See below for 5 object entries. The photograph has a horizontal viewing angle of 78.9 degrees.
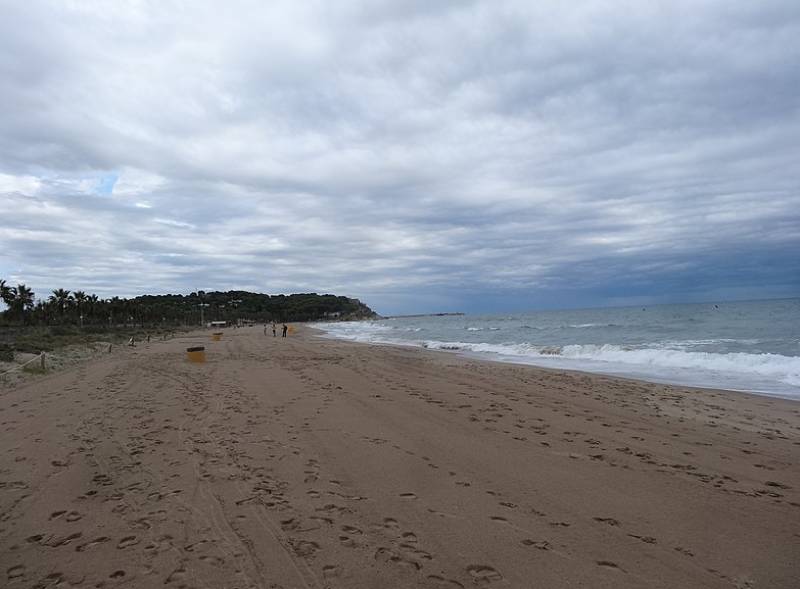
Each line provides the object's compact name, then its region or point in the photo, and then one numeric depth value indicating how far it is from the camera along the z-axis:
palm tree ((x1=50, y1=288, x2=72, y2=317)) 66.62
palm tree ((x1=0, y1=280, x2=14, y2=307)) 56.00
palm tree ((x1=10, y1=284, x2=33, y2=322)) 57.09
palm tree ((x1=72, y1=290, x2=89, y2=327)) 70.44
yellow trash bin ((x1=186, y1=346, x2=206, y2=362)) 19.77
